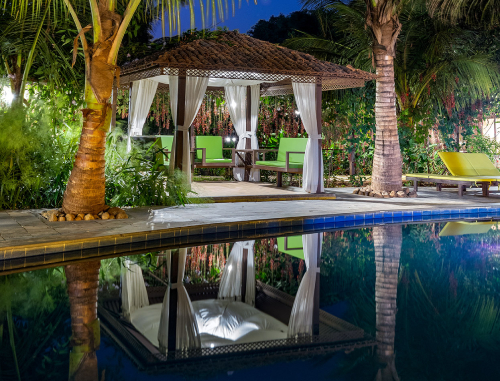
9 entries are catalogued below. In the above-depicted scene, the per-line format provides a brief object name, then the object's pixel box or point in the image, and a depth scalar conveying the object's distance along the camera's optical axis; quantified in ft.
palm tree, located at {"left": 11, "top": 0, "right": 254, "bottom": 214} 22.62
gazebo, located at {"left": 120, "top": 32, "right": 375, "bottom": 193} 31.04
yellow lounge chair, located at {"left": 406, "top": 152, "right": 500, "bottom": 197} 35.88
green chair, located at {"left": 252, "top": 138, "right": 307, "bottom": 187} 36.06
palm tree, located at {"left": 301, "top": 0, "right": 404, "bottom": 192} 33.96
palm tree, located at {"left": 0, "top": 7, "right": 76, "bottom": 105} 29.68
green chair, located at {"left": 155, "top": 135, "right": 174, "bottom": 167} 28.59
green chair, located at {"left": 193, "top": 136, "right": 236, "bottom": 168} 43.06
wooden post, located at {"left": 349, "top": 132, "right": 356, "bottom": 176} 45.14
